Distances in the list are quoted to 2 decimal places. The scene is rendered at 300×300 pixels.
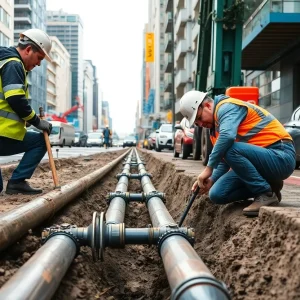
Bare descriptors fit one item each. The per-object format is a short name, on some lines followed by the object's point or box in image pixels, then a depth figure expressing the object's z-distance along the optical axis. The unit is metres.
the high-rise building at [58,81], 113.06
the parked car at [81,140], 56.28
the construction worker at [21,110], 5.51
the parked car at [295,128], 11.16
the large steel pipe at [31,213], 3.35
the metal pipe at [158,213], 4.20
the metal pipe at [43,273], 2.23
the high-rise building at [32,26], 86.71
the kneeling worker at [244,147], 3.97
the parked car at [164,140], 29.77
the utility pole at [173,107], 33.36
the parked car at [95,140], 53.94
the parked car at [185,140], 15.24
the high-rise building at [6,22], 53.84
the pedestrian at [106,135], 41.41
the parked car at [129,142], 61.22
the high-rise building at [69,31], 179.62
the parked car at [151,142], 38.17
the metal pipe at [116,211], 4.32
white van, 39.12
